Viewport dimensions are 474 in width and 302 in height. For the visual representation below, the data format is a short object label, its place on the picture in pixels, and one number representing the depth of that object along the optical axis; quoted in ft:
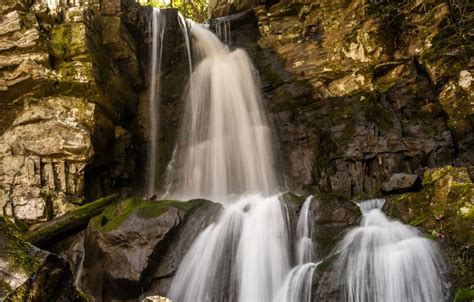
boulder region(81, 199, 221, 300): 27.73
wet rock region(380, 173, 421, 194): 31.58
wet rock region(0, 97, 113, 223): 35.88
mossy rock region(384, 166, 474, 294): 22.02
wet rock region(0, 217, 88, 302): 12.14
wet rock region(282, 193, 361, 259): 27.66
